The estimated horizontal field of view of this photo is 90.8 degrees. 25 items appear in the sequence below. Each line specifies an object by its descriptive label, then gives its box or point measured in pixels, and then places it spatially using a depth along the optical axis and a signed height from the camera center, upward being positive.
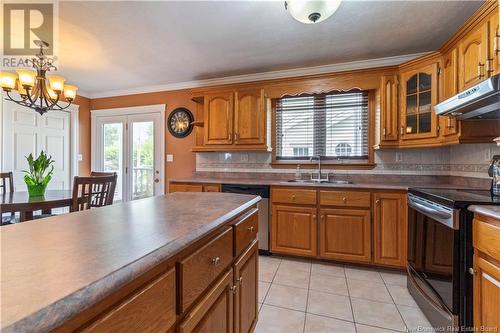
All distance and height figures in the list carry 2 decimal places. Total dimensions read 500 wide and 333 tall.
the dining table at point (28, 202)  2.04 -0.33
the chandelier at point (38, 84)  2.27 +0.79
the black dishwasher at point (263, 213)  2.92 -0.57
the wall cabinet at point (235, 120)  3.21 +0.61
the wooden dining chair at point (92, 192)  2.30 -0.27
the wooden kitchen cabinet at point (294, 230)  2.73 -0.74
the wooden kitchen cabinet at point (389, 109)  2.74 +0.64
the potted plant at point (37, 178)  2.45 -0.14
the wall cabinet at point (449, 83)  2.19 +0.77
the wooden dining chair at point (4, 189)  2.56 -0.29
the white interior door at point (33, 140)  3.42 +0.38
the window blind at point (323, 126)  3.16 +0.53
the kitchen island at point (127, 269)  0.42 -0.22
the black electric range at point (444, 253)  1.45 -0.58
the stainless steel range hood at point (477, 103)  1.43 +0.44
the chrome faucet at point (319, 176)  3.21 -0.14
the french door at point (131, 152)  4.13 +0.23
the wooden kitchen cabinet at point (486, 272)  1.23 -0.56
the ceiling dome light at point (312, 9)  1.47 +0.96
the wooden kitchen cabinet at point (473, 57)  1.85 +0.88
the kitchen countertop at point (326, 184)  2.55 -0.21
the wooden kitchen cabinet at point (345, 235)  2.58 -0.74
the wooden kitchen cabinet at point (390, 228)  2.46 -0.64
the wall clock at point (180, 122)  3.91 +0.69
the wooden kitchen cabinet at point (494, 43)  1.71 +0.87
